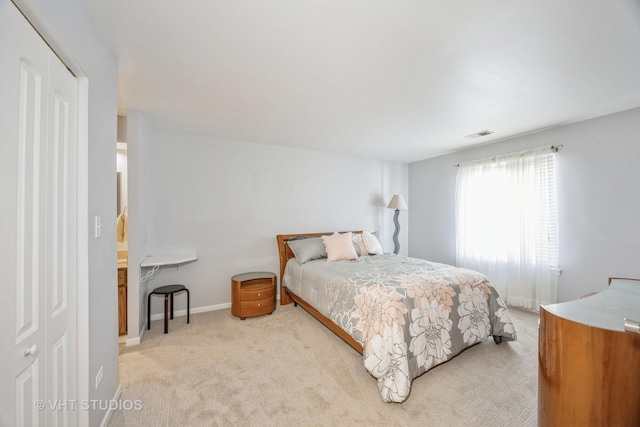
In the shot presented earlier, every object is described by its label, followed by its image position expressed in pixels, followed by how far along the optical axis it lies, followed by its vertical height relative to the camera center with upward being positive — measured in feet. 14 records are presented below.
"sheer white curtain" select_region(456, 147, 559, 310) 10.82 -0.61
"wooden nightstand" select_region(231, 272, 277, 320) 10.80 -3.59
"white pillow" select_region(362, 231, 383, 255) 13.28 -1.71
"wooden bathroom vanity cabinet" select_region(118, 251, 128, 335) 8.99 -2.84
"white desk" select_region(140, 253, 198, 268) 9.20 -1.80
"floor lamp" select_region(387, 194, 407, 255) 15.84 +0.40
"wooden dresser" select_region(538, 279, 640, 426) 3.25 -2.17
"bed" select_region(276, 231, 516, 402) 6.41 -3.09
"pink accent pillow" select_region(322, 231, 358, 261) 11.77 -1.69
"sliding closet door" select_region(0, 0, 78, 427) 2.79 -0.18
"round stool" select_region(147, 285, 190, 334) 9.32 -3.12
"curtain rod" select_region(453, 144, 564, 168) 10.56 +2.75
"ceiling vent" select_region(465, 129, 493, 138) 11.20 +3.61
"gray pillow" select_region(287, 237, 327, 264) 11.88 -1.76
